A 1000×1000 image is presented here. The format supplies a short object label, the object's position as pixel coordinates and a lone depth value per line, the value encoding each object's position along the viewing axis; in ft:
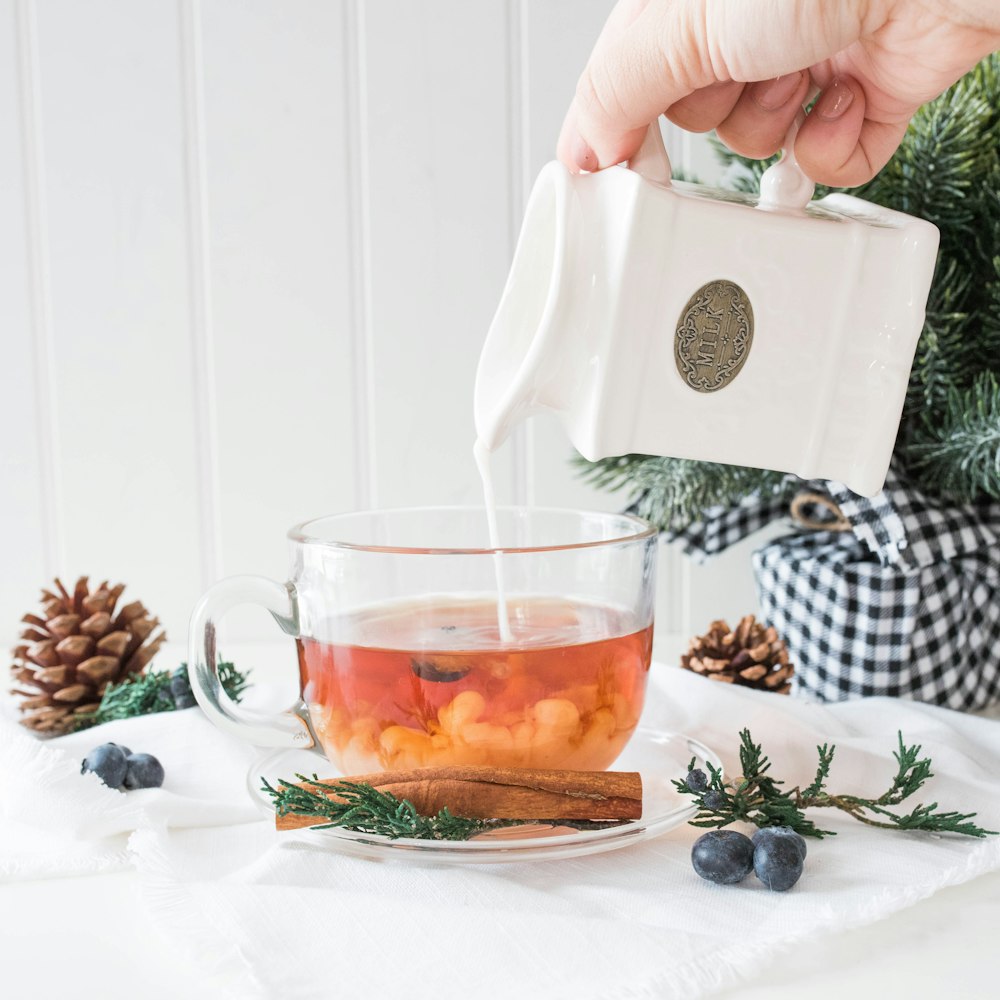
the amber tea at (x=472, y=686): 2.48
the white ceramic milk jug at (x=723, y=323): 2.26
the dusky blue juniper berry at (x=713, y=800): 2.45
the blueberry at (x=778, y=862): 2.26
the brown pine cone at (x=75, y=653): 3.73
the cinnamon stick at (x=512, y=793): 2.41
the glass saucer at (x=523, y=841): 2.32
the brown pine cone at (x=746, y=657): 3.76
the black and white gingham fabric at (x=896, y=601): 3.64
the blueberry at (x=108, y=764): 2.85
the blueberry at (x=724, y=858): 2.29
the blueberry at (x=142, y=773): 2.89
